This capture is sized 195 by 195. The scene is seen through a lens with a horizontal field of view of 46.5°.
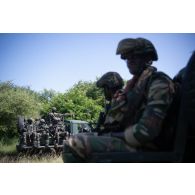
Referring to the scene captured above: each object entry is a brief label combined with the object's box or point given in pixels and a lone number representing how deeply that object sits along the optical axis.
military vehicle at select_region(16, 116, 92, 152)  7.71
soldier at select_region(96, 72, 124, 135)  1.92
